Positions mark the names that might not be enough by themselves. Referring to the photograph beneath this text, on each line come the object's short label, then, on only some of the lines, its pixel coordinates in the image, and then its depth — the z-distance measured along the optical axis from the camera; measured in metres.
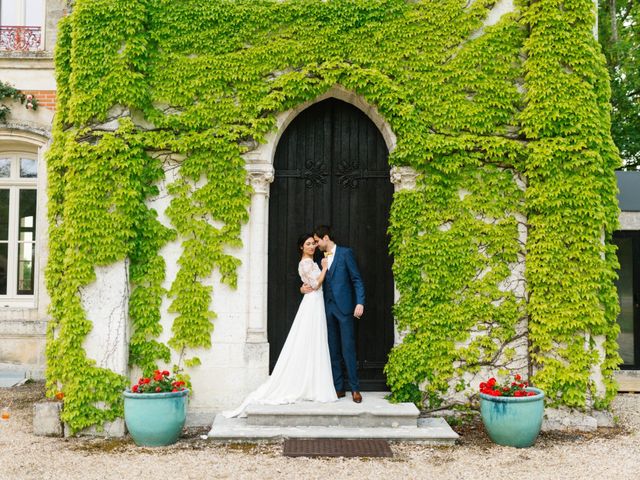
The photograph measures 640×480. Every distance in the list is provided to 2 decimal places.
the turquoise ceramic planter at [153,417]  5.67
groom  6.43
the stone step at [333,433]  5.77
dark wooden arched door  7.04
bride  6.34
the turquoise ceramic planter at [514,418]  5.65
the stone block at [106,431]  6.16
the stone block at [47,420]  6.16
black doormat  5.37
